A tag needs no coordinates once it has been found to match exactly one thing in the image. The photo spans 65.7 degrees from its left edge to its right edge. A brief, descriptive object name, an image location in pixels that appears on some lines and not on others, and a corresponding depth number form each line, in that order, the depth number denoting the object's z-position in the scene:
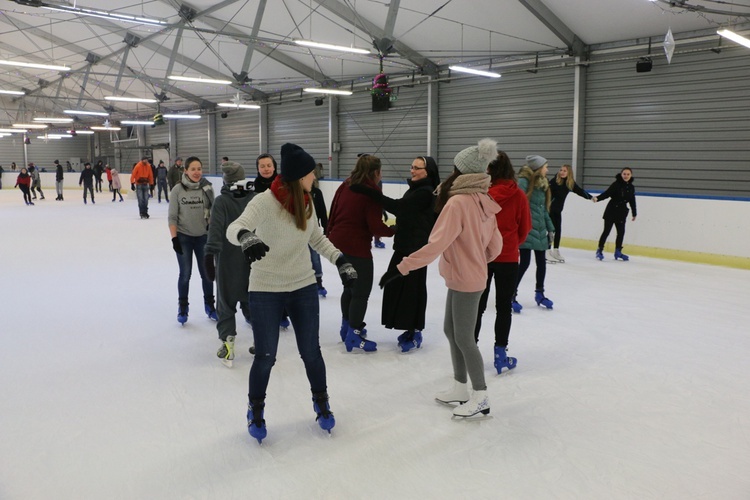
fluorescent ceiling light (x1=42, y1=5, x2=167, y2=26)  9.99
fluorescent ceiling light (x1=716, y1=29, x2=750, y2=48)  7.35
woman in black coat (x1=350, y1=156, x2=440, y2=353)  3.71
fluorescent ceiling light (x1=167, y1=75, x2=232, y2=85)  12.62
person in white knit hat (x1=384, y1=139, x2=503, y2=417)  2.74
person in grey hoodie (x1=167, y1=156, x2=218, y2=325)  4.35
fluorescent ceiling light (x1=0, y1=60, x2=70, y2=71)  11.30
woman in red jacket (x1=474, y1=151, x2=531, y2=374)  3.48
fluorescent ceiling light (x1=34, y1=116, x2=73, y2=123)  20.98
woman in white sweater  2.46
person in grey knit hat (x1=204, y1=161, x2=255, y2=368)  3.71
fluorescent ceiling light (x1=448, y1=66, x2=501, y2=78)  11.12
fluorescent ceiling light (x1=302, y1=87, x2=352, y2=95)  14.03
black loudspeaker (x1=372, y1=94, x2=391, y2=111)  12.80
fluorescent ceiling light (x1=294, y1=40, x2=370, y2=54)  9.86
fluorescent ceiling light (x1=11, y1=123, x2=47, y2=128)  23.61
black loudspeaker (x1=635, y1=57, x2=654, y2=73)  10.71
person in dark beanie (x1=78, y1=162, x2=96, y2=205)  17.64
